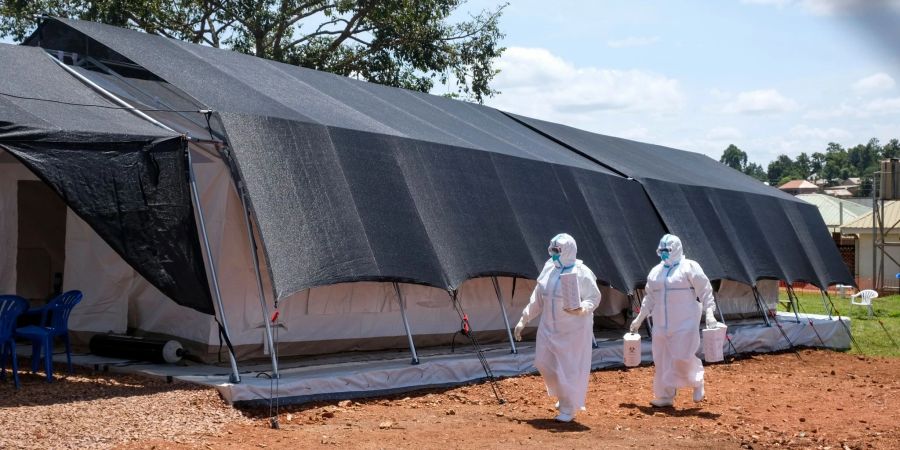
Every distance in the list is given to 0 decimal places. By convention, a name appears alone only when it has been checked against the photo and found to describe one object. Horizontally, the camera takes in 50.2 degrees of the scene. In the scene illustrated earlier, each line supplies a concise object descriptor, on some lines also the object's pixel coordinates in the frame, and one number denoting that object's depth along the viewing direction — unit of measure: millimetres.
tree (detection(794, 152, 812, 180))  82469
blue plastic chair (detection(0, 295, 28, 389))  7324
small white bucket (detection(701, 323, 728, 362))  8945
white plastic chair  20156
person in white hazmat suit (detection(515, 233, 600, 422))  7711
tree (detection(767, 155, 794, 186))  90125
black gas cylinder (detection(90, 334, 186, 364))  8459
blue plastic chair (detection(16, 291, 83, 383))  7586
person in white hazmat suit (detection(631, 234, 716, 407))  8734
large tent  8062
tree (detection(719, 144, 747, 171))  99125
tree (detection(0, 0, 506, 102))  20109
